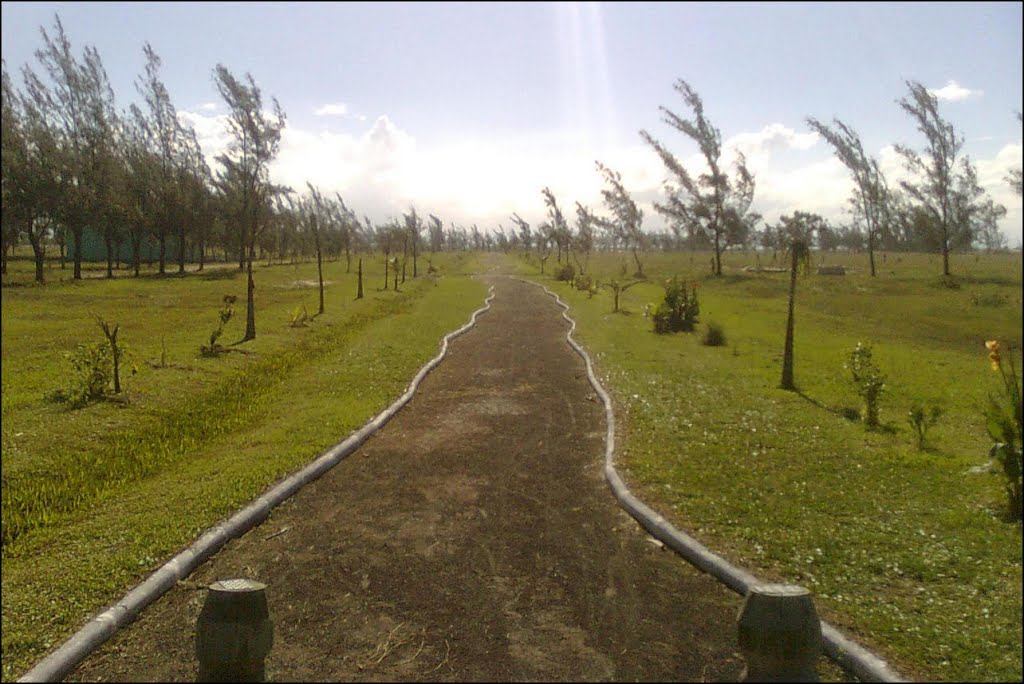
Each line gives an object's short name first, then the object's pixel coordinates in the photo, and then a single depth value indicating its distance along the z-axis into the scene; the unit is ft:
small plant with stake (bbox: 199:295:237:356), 42.14
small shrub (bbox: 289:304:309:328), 63.34
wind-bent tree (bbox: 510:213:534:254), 241.35
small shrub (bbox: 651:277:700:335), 65.10
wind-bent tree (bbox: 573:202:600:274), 174.97
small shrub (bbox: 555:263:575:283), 133.04
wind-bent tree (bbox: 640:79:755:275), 145.89
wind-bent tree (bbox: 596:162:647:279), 164.14
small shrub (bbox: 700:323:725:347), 56.39
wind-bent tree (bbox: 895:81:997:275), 117.29
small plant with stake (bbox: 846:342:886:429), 29.55
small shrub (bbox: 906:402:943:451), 25.87
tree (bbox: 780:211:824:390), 36.86
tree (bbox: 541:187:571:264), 174.29
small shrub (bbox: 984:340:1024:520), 17.31
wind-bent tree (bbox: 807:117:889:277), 141.69
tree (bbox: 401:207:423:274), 174.50
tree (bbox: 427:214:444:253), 300.61
